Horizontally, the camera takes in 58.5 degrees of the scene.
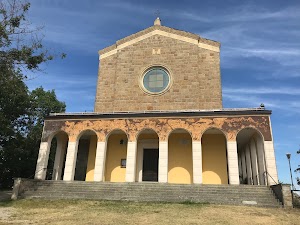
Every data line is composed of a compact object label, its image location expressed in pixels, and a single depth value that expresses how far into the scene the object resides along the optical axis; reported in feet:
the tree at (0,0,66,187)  81.35
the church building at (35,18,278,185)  54.65
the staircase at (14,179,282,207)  42.88
